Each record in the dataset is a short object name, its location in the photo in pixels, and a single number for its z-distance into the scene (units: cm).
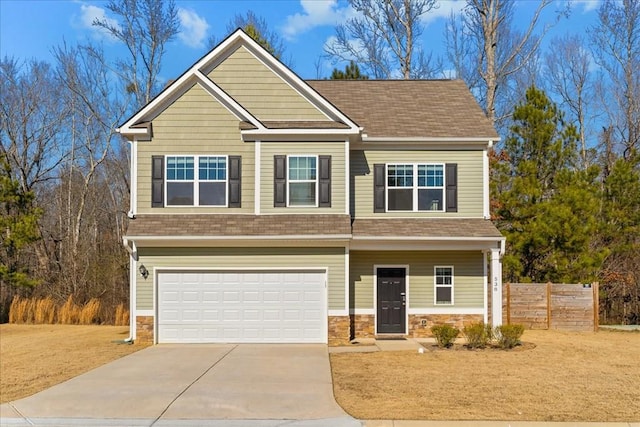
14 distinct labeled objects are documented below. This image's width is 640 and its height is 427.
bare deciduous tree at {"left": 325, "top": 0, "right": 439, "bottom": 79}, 3297
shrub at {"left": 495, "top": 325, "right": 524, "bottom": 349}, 1521
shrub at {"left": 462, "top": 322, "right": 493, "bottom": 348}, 1530
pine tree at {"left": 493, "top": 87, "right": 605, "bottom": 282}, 2078
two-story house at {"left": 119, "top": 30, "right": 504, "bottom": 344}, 1666
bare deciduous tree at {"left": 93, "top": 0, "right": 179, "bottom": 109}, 3240
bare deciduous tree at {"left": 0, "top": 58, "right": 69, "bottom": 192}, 3017
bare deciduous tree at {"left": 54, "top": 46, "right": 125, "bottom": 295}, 3123
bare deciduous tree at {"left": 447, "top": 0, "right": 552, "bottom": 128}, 2908
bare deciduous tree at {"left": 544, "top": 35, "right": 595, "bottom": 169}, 3531
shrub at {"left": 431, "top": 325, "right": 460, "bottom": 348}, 1534
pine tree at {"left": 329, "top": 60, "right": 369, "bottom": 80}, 3089
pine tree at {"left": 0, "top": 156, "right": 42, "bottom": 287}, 2334
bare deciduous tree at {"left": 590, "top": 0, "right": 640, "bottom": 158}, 3231
